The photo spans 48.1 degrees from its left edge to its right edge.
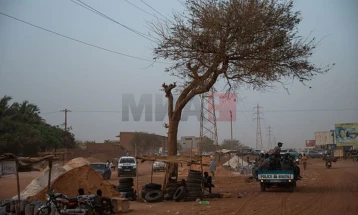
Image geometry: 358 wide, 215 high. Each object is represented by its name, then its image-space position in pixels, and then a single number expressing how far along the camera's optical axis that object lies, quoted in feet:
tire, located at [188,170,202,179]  57.90
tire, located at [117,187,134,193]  59.62
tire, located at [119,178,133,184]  59.93
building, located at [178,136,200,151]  349.45
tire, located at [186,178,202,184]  57.67
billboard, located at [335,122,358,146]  227.61
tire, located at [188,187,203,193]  57.41
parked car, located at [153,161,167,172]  164.66
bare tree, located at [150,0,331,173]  58.90
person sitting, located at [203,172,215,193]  61.31
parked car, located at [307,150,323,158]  263.96
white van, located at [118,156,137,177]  131.03
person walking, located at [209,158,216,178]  99.55
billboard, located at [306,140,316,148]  571.89
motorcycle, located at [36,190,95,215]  39.70
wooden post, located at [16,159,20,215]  43.34
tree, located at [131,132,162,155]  320.85
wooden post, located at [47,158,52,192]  44.59
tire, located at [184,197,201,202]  57.16
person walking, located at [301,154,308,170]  138.30
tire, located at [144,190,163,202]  57.41
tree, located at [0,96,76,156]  152.76
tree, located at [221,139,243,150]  508.12
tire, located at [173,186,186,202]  57.00
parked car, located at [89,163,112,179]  110.58
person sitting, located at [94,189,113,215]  41.98
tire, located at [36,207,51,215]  39.70
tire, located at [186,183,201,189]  57.57
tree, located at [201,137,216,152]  391.40
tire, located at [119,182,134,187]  60.03
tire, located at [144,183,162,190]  59.36
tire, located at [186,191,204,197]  57.26
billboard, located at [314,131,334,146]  350.43
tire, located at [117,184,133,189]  59.93
